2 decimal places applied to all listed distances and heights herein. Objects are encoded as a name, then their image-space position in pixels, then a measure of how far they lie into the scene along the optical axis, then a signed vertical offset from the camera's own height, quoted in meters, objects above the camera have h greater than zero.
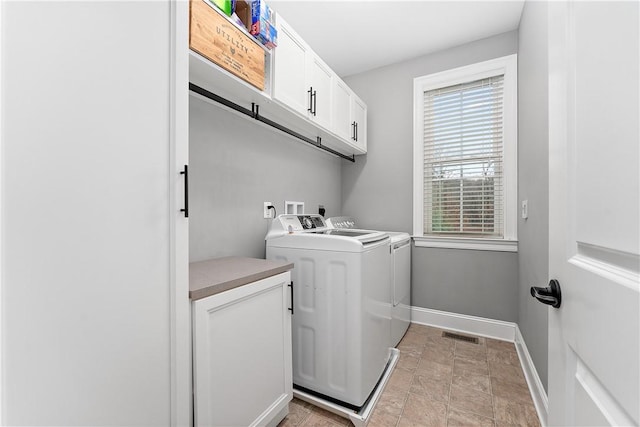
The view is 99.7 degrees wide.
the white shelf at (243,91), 1.31 +0.69
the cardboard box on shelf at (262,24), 1.45 +1.03
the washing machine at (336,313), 1.57 -0.62
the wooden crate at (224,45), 1.17 +0.81
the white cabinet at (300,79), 1.66 +0.92
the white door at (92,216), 0.57 -0.01
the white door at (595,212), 0.38 +0.00
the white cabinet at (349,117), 2.38 +0.93
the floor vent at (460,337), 2.44 -1.16
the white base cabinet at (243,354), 1.04 -0.64
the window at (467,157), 2.43 +0.54
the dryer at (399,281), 2.22 -0.62
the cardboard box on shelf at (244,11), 1.47 +1.11
